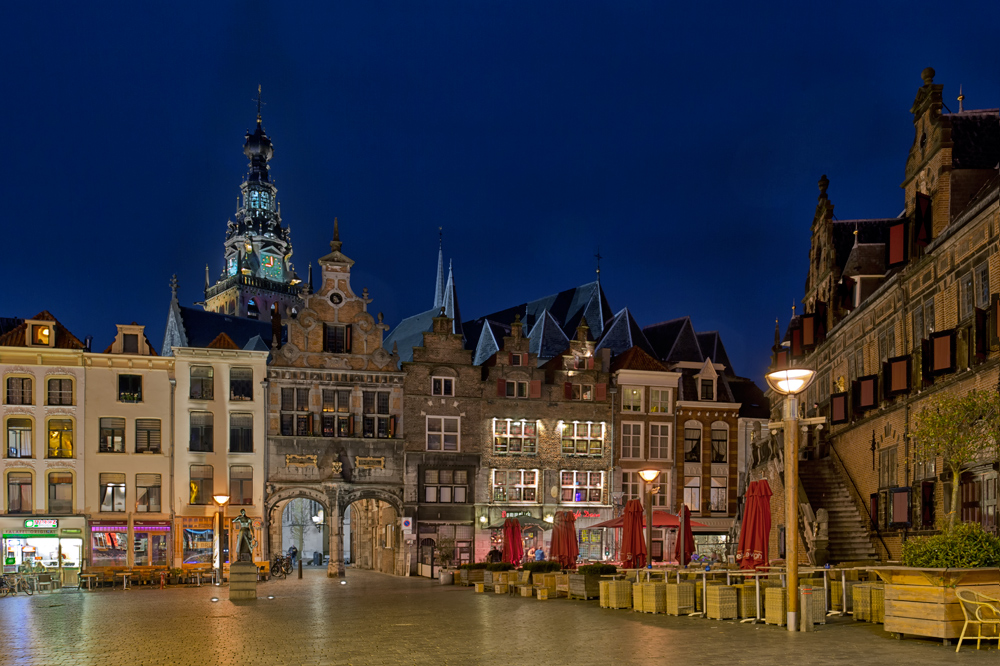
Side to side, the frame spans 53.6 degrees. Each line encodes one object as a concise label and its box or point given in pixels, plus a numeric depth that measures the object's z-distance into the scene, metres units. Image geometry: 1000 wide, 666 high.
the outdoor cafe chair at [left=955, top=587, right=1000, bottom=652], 12.58
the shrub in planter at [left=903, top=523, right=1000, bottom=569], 13.03
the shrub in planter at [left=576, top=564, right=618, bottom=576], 23.20
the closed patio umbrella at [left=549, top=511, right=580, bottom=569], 30.61
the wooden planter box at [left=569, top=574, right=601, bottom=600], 22.94
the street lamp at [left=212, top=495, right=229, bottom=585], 33.64
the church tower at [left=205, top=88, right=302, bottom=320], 116.25
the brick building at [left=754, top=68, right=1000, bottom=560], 21.28
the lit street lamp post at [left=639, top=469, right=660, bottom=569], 22.42
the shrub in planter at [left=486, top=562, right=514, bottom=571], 28.14
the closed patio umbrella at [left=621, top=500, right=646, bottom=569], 26.31
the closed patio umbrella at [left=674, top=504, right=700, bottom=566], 24.66
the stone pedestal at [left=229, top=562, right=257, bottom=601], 25.91
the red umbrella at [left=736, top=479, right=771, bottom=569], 23.55
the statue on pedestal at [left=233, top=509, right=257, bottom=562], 27.66
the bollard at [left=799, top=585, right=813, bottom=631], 14.87
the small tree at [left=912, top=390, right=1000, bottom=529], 19.06
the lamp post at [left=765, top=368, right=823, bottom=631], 13.92
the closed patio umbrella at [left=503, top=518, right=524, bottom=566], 35.41
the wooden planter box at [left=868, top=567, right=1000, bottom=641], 12.87
